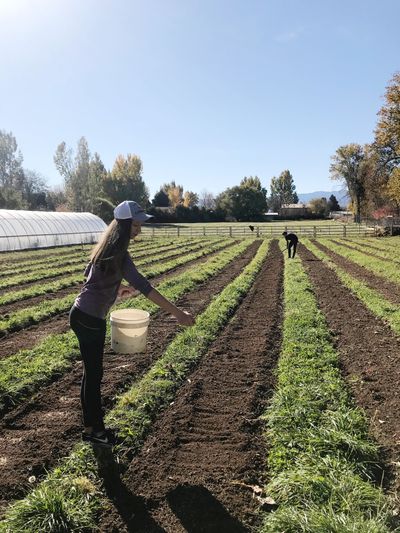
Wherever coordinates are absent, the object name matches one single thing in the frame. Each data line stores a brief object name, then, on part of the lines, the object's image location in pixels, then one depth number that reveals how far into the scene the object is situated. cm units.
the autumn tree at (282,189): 14400
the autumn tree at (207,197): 14968
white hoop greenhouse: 2938
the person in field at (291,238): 2141
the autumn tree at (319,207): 10682
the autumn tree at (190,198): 11138
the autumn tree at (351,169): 7981
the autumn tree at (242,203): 9481
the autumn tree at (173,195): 10875
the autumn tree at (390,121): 3391
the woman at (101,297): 394
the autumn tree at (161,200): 10869
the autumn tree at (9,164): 6712
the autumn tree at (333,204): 12319
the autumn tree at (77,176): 6694
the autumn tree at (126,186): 7862
